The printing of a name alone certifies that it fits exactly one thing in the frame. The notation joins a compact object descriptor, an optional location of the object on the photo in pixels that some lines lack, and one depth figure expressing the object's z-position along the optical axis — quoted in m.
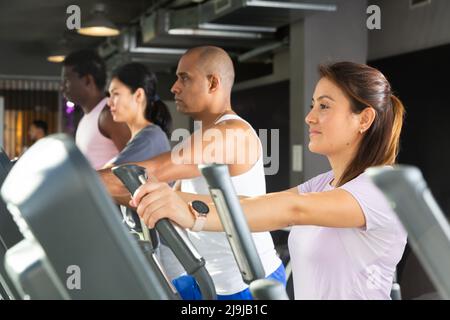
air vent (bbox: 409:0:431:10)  4.75
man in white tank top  2.02
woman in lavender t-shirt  1.39
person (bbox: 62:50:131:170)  3.29
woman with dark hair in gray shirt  2.77
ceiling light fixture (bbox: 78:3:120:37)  6.19
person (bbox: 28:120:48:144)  9.12
